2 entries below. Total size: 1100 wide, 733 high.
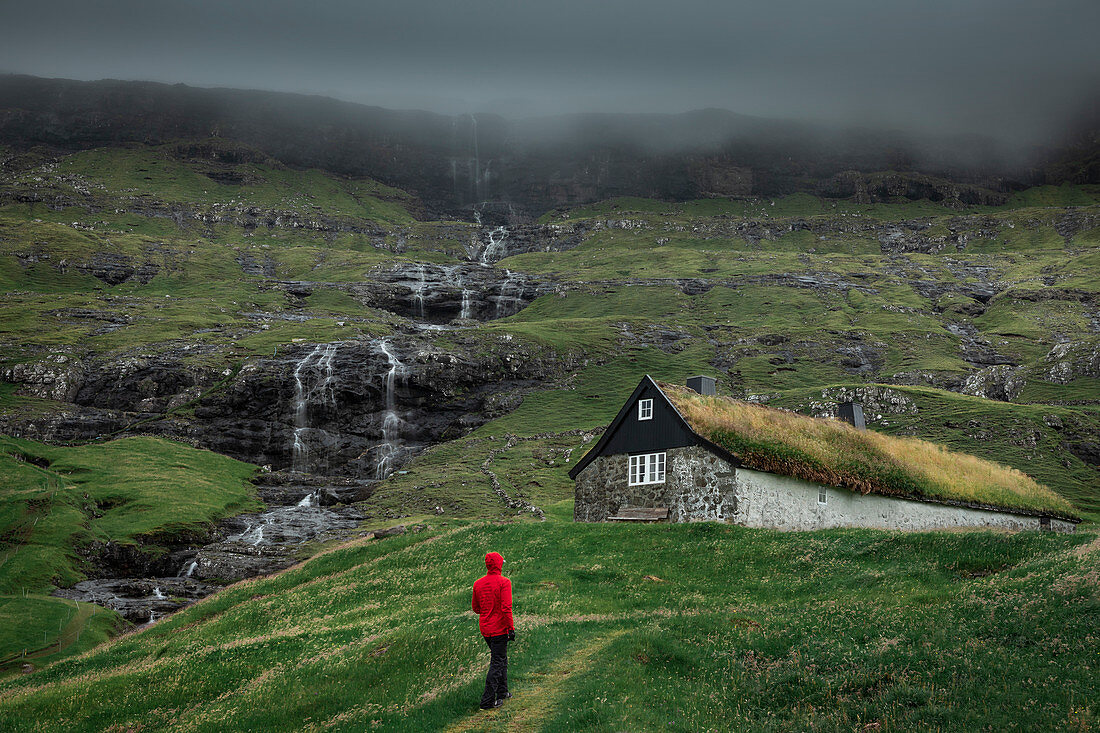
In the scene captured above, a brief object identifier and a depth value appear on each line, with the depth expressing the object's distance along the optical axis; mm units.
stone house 38281
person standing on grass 15948
